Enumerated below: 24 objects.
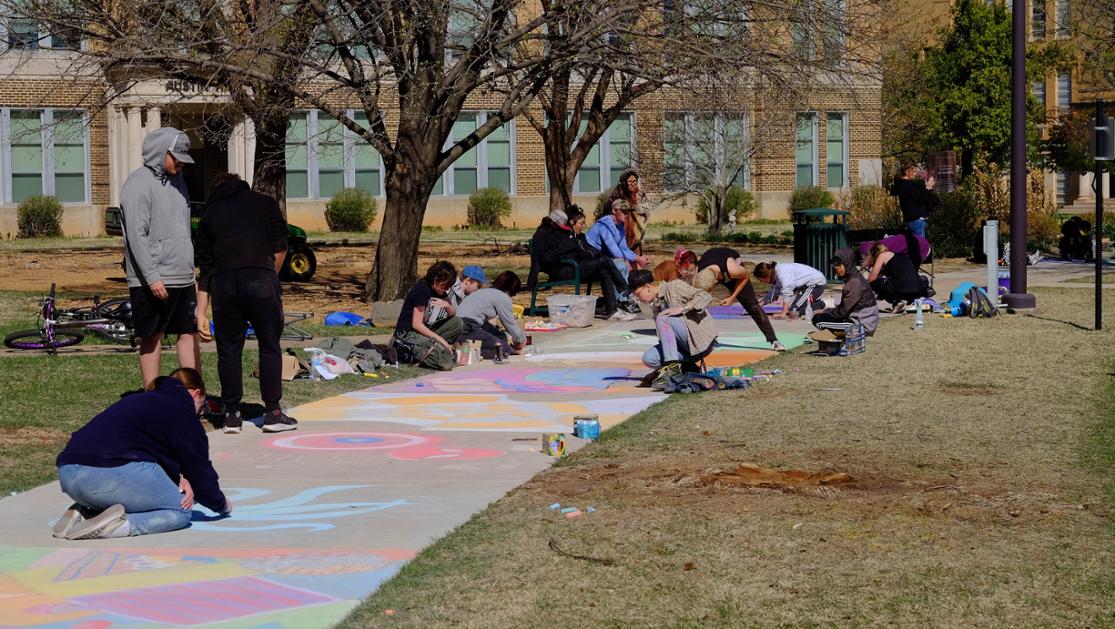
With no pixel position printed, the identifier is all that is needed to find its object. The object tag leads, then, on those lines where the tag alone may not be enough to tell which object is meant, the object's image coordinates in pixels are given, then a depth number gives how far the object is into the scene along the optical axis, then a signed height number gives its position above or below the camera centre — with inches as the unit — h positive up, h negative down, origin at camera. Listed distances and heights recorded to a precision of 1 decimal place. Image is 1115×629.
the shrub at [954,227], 1150.3 -4.5
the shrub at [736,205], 1870.1 +20.3
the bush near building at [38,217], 1608.0 +9.2
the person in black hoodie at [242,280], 419.2 -14.9
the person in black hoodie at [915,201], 836.0 +10.7
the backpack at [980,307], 732.0 -40.0
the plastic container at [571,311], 712.4 -39.7
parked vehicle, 1019.9 -23.2
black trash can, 918.4 -11.9
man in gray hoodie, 407.2 -5.9
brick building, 1627.7 +76.1
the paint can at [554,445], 387.5 -54.6
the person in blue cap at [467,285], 613.9 -23.9
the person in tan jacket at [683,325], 504.7 -32.7
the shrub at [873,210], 1115.9 +8.3
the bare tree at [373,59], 713.0 +77.9
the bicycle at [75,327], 598.5 -39.2
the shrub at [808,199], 1932.6 +27.9
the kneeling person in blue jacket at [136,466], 294.2 -45.4
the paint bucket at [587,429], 413.7 -54.0
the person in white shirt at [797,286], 753.0 -30.7
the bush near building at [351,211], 1716.3 +14.4
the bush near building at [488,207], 1801.2 +18.8
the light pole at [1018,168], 765.3 +25.6
